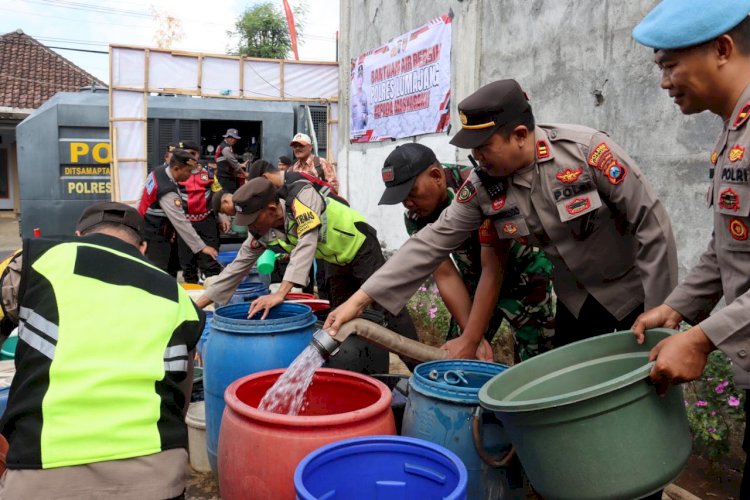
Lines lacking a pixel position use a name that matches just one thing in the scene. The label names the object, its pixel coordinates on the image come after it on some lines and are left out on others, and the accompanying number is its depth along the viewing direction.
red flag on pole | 18.62
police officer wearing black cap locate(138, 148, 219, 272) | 6.31
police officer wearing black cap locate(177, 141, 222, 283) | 6.74
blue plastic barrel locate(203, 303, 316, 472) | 2.73
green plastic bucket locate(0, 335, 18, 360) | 3.72
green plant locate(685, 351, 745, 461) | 2.85
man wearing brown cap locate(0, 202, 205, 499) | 1.69
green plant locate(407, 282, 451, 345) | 5.26
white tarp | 9.27
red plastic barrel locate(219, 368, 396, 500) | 1.87
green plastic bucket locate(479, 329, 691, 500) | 1.54
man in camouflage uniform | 2.71
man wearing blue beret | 1.50
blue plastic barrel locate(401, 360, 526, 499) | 2.00
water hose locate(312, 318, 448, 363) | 2.28
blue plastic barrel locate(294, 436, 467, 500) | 1.73
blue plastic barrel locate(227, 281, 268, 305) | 4.38
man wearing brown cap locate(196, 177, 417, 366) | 3.55
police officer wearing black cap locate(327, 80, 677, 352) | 2.22
